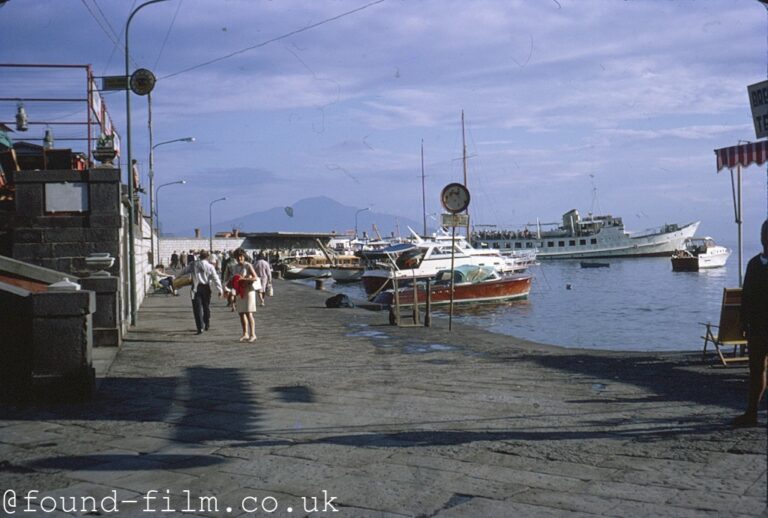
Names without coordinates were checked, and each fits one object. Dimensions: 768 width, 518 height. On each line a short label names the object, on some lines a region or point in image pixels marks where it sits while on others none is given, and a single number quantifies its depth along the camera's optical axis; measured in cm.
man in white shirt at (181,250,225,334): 1520
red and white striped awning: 1016
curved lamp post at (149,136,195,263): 3912
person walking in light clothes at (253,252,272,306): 2214
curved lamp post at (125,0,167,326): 1597
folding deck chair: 1013
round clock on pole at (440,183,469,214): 1487
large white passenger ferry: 10931
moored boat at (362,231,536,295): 3869
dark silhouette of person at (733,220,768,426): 646
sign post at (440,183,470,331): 1483
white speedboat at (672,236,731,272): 8025
